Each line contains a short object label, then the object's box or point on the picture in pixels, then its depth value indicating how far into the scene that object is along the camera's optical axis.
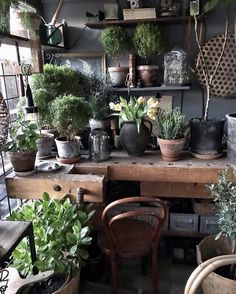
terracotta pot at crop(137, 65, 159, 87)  2.28
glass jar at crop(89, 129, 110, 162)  1.80
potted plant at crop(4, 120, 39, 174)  1.53
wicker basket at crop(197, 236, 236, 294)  1.38
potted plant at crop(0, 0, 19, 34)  1.31
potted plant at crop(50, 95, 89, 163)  1.63
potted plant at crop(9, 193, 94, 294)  1.25
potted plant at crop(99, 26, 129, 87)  2.22
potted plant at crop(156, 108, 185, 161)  1.74
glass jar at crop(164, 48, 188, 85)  2.24
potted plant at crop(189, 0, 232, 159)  1.74
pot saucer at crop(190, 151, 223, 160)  1.77
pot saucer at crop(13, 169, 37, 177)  1.59
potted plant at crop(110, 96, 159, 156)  1.75
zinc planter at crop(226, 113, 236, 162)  1.69
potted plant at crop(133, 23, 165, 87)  2.15
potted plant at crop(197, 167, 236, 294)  1.35
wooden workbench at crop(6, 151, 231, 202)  1.53
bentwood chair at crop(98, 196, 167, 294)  1.38
